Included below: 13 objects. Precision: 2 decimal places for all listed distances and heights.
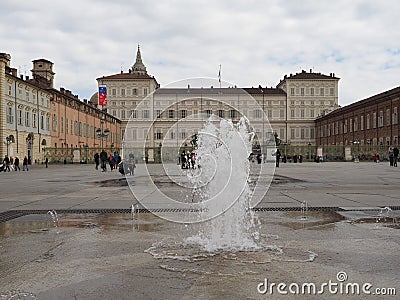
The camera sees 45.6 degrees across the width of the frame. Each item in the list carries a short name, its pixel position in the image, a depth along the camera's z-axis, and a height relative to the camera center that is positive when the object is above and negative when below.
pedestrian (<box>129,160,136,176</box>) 24.25 -0.78
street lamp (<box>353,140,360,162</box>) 60.41 -0.19
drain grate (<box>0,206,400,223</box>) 9.54 -1.20
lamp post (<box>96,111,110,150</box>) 54.21 +2.05
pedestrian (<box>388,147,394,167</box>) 38.92 -0.54
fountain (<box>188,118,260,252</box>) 6.59 -0.54
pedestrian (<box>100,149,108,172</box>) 31.55 -0.55
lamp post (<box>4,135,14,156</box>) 45.46 +1.19
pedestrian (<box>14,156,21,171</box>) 39.03 -0.97
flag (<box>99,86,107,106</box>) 58.77 +6.98
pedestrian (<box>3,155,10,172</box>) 36.66 -0.91
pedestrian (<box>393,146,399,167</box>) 38.33 -0.49
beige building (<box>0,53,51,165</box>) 46.78 +4.00
